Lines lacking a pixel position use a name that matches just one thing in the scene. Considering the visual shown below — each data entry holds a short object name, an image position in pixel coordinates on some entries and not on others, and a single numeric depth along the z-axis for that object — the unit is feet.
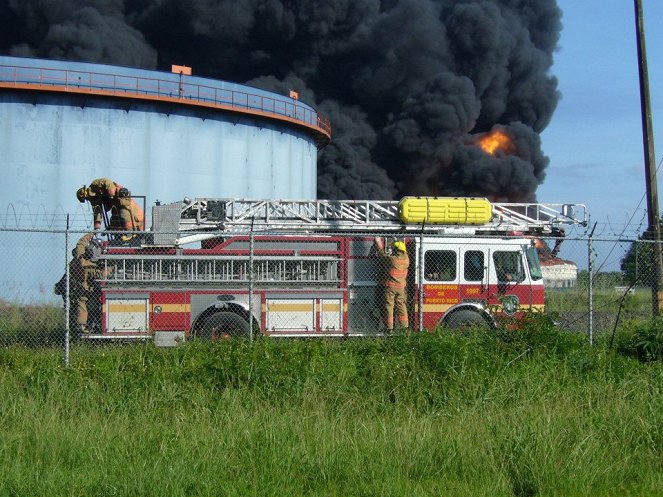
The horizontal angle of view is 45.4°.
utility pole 41.04
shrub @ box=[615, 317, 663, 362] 35.06
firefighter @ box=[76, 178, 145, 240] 47.34
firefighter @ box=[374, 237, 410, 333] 42.83
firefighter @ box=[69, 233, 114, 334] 41.19
